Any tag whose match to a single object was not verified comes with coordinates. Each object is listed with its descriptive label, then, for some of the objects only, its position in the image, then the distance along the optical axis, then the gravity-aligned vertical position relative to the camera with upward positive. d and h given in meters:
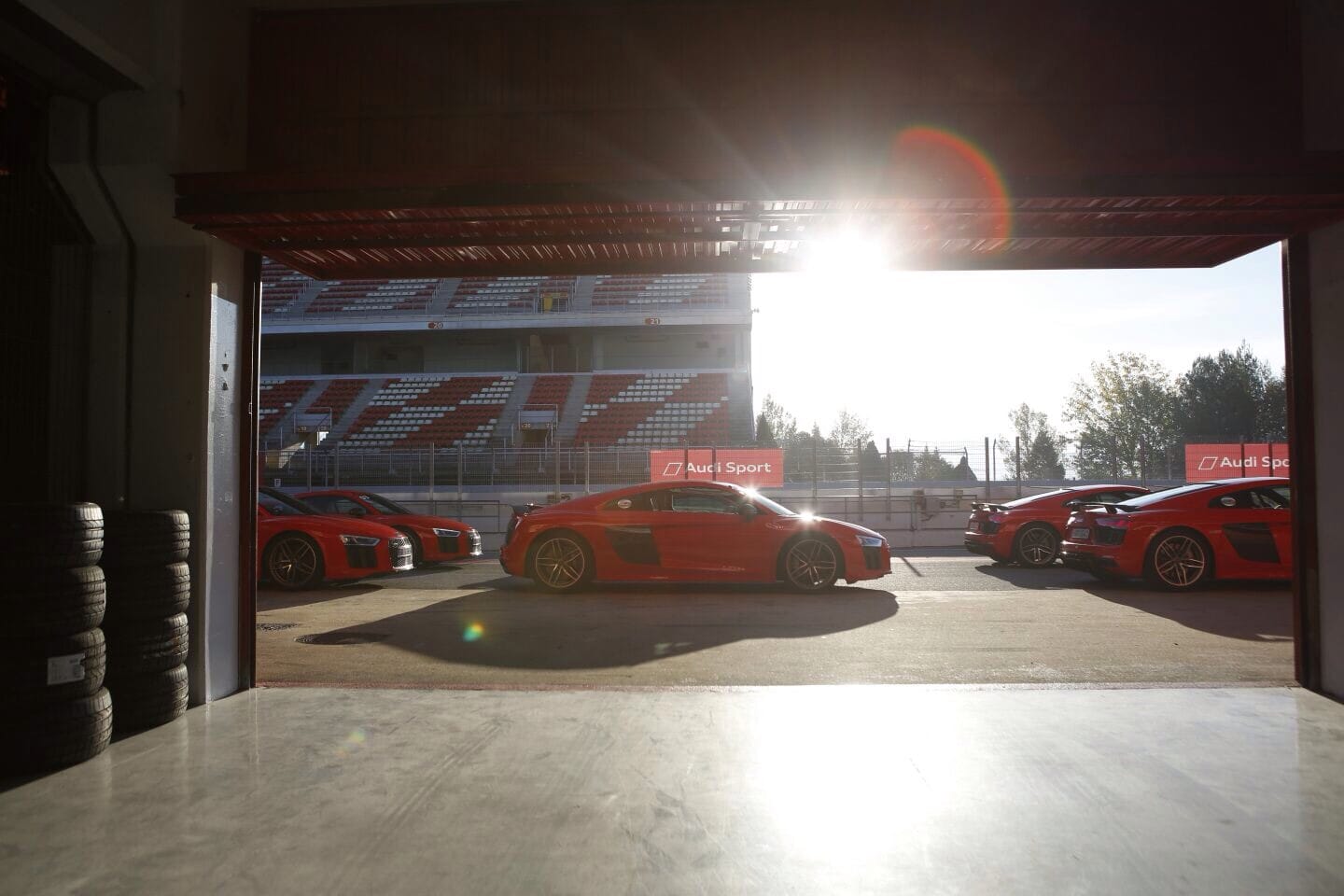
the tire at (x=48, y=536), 3.22 -0.27
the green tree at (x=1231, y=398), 54.22 +4.34
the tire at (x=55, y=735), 3.27 -1.07
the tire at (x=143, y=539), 3.81 -0.33
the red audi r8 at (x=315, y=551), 9.62 -0.97
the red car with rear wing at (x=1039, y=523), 11.56 -0.79
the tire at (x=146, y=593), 3.80 -0.58
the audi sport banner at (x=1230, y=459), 20.03 +0.11
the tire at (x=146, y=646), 3.82 -0.82
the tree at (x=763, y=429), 60.78 +2.66
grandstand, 33.19 +4.99
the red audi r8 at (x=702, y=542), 8.91 -0.82
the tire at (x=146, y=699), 3.85 -1.08
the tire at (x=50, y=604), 3.21 -0.53
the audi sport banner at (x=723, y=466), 18.92 -0.01
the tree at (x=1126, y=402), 50.97 +3.86
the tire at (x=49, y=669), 3.22 -0.79
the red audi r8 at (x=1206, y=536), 8.82 -0.75
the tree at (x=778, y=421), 73.25 +3.92
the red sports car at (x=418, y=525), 11.84 -0.84
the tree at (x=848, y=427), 71.00 +3.26
